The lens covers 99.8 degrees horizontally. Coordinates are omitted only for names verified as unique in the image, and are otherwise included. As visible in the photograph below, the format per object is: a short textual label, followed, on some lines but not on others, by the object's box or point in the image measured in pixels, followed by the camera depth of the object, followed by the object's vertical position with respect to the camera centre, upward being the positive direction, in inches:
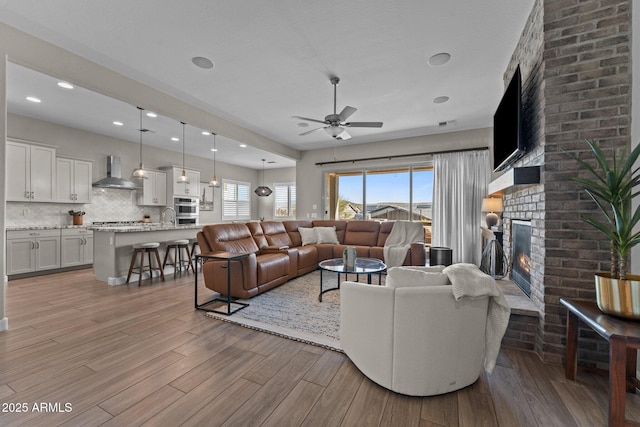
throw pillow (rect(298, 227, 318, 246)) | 223.9 -20.6
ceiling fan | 134.7 +47.0
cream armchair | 63.6 -29.7
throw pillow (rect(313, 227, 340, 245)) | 224.2 -19.6
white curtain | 215.6 +10.0
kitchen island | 165.5 -24.9
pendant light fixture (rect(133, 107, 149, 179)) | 202.1 +27.6
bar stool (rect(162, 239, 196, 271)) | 185.0 -30.9
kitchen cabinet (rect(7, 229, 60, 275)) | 173.9 -28.4
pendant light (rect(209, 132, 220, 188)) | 251.2 +60.5
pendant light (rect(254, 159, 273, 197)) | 299.6 +22.2
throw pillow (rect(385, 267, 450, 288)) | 67.1 -16.6
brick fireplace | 75.6 +25.7
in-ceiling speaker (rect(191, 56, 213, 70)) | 121.0 +68.3
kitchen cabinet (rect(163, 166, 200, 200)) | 274.2 +26.9
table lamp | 171.2 +4.0
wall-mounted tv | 92.4 +33.3
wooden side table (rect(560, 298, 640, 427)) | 52.6 -25.4
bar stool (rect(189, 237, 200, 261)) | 210.1 -26.4
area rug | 97.5 -44.4
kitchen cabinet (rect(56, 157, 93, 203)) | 203.2 +22.5
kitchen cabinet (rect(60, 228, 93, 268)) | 198.4 -28.6
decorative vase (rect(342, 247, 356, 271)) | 133.6 -23.2
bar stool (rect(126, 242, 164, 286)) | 165.8 -29.3
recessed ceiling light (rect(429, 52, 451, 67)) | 118.5 +69.4
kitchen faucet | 274.1 -3.3
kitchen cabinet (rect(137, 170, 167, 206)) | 256.8 +19.1
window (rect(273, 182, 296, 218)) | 398.0 +16.6
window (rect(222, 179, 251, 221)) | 358.2 +14.3
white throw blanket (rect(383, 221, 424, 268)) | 188.7 -20.2
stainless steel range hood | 221.6 +25.4
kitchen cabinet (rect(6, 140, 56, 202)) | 179.6 +25.4
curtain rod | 218.6 +51.1
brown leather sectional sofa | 135.0 -26.2
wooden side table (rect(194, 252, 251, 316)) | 118.3 -41.6
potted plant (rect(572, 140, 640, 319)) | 59.4 -6.7
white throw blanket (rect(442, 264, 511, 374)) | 62.9 -19.2
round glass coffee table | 124.8 -27.0
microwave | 281.6 +4.3
